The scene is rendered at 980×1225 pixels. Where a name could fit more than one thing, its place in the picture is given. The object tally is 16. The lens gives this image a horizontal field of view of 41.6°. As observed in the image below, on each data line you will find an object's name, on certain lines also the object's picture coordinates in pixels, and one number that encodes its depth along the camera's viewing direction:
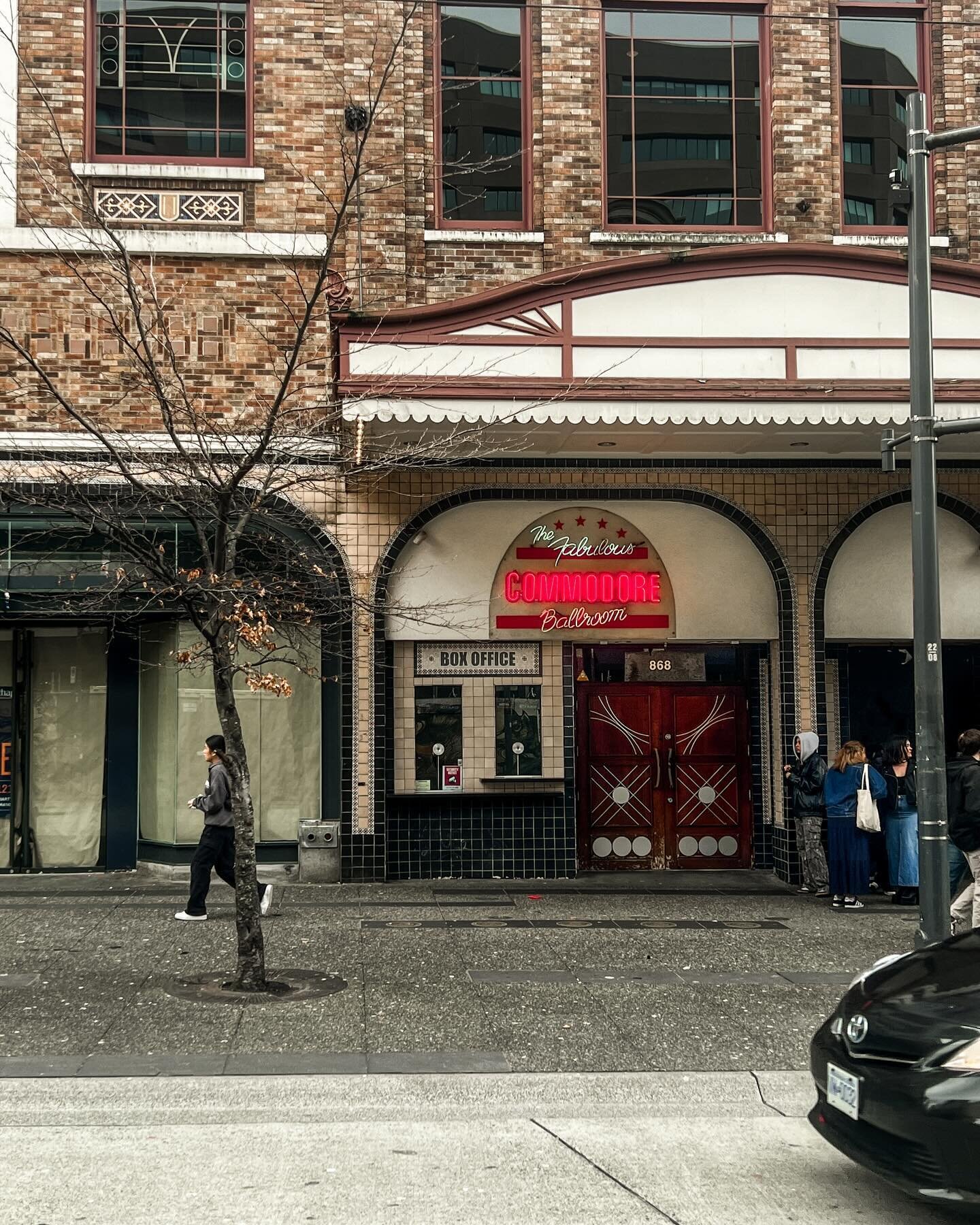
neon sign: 13.42
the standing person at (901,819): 12.29
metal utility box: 12.80
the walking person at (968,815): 10.24
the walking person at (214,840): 11.04
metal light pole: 8.27
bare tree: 11.94
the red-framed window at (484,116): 13.55
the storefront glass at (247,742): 13.03
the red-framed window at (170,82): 13.16
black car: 4.72
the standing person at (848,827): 12.30
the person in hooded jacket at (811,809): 12.68
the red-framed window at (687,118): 13.72
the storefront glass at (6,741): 13.20
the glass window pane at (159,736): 13.09
